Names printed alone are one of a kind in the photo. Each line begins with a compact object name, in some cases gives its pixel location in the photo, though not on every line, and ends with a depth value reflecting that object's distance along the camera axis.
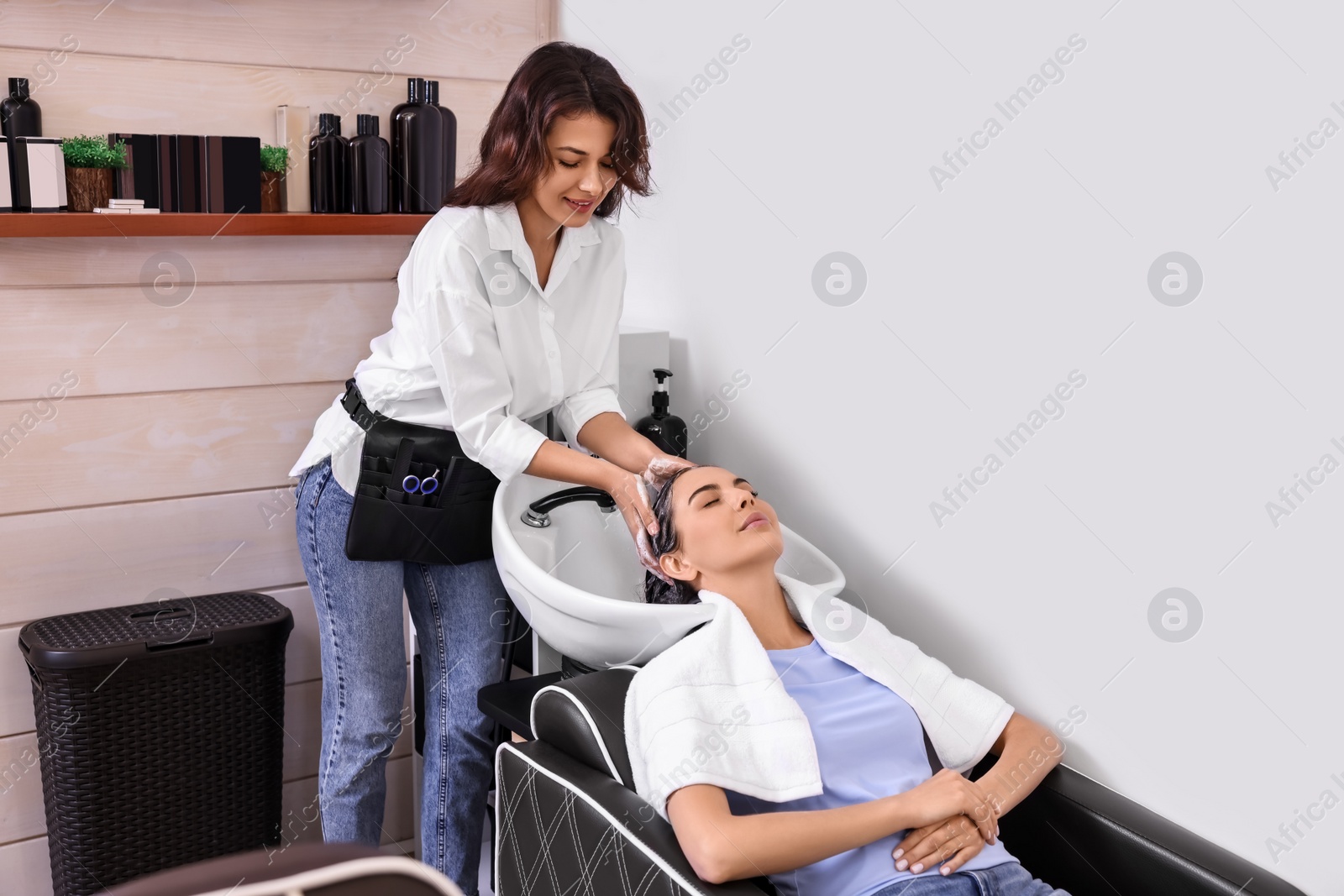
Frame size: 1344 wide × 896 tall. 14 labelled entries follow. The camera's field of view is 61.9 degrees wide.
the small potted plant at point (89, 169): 1.93
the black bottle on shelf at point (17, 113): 1.87
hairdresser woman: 1.73
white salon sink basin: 1.59
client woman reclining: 1.34
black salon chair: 1.34
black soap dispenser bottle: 2.22
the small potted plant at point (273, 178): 2.12
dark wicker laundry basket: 2.00
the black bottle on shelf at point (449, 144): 2.25
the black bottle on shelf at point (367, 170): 2.20
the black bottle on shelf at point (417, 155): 2.22
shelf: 1.86
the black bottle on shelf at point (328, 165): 2.17
